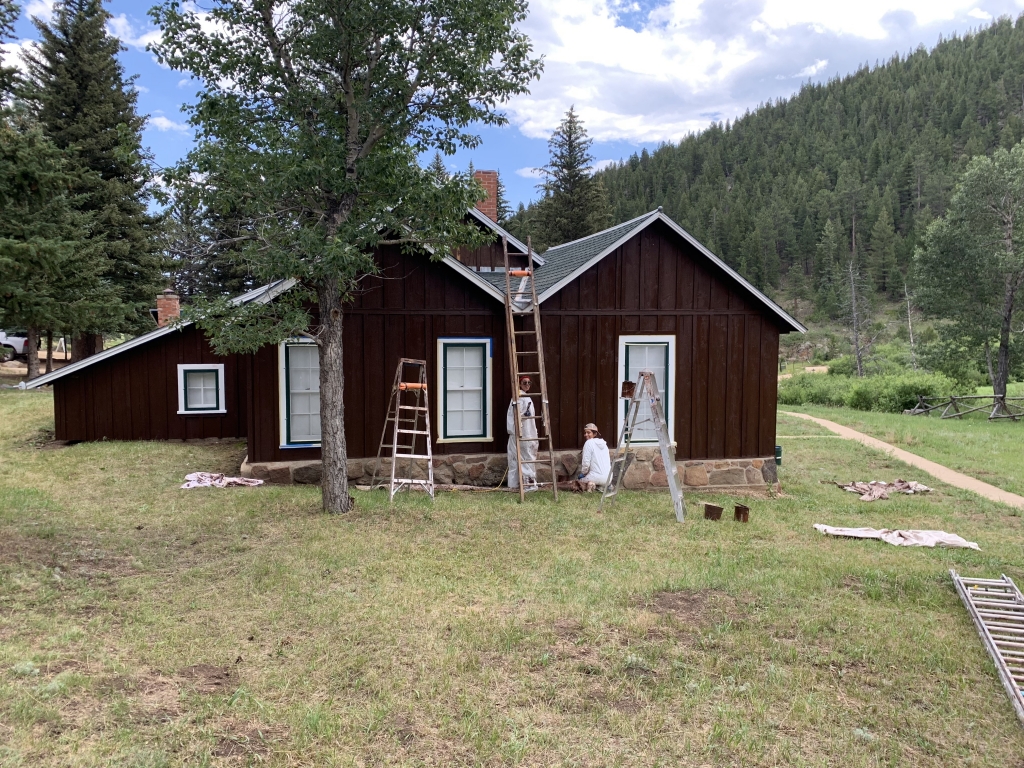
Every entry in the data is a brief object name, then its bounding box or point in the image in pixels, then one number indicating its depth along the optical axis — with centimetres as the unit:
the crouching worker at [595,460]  1217
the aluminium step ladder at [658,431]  1057
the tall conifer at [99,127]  2323
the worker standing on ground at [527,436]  1216
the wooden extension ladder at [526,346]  1167
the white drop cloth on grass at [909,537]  955
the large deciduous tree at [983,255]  3133
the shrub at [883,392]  3105
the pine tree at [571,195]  4659
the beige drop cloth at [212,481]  1135
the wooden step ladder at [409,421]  1143
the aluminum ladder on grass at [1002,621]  530
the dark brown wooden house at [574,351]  1205
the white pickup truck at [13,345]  3119
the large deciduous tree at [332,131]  881
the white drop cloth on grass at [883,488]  1396
